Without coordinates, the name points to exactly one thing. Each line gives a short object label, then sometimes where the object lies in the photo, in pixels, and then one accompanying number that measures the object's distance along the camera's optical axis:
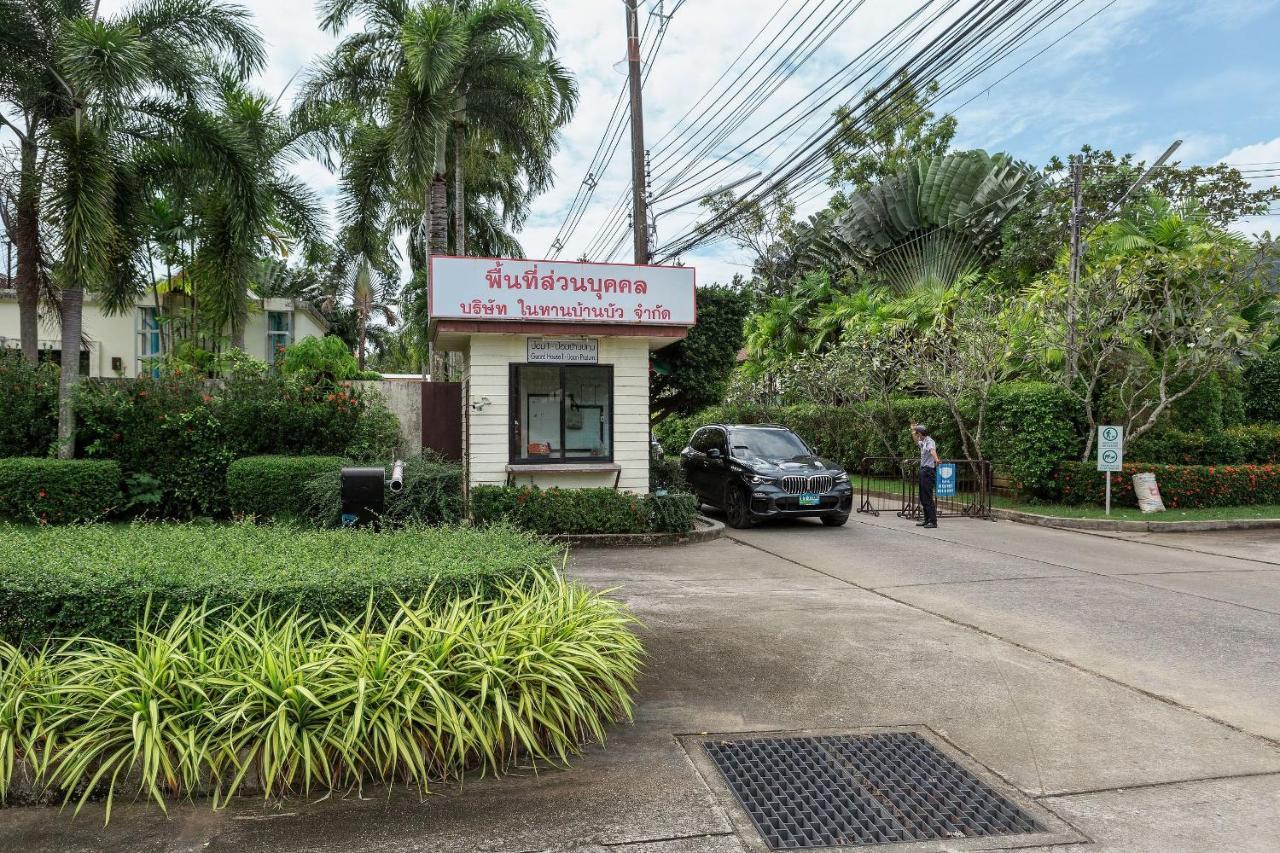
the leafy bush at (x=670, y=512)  12.26
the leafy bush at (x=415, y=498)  10.80
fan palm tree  27.48
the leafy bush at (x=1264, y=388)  22.20
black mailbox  8.18
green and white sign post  14.56
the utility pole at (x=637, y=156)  16.17
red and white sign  11.71
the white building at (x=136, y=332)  27.55
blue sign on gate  15.84
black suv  13.70
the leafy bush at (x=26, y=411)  12.31
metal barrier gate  16.19
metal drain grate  3.58
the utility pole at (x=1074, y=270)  15.51
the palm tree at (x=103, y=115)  11.91
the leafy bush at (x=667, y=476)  13.41
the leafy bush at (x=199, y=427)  12.39
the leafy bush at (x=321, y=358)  18.81
